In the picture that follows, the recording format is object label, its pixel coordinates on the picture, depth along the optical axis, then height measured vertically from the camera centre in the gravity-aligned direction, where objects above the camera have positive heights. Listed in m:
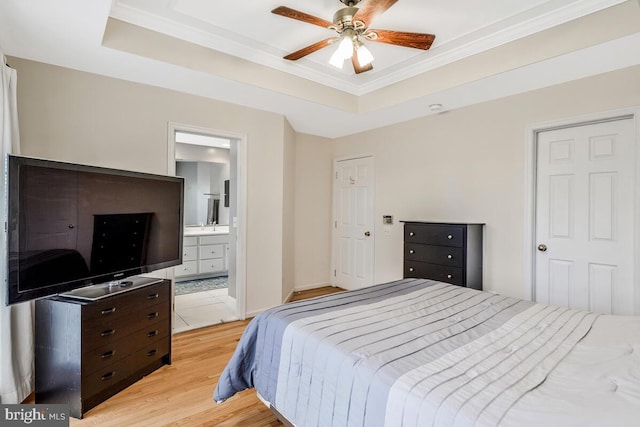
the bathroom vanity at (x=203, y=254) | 5.38 -0.71
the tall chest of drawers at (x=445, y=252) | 3.15 -0.39
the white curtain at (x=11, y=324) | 1.95 -0.73
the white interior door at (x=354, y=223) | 4.58 -0.14
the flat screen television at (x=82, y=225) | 1.76 -0.08
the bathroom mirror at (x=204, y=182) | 5.98 +0.61
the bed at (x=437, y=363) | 1.02 -0.59
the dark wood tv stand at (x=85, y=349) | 1.97 -0.89
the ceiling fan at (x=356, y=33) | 2.02 +1.27
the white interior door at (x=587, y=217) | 2.59 -0.01
